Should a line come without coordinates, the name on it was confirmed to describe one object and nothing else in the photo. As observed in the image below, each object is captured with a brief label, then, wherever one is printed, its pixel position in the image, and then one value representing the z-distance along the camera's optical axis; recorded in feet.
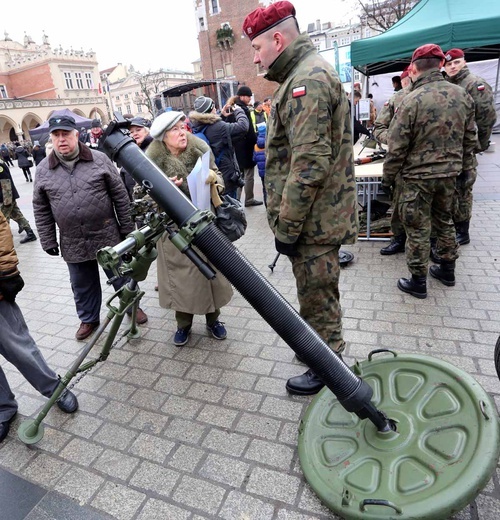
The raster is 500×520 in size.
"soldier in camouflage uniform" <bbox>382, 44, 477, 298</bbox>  10.57
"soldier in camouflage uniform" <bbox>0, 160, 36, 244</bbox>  21.53
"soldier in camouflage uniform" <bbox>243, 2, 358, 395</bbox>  6.33
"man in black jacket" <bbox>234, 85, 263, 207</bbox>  21.25
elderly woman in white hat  9.37
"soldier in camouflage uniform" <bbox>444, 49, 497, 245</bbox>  14.08
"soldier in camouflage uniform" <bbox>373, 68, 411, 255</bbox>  12.87
